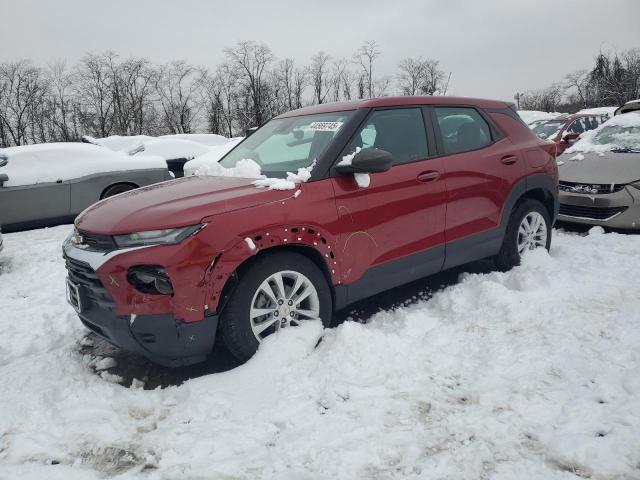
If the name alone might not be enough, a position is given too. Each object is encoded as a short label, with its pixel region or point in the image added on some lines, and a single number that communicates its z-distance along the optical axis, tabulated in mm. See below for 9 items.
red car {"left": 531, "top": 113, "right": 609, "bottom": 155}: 11817
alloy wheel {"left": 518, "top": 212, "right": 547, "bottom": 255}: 4566
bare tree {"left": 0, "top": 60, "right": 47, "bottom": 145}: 52031
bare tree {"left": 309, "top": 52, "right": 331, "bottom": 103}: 62188
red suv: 2680
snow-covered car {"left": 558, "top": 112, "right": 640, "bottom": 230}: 5797
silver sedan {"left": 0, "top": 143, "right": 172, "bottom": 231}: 7410
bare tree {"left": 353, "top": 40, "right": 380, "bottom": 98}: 60250
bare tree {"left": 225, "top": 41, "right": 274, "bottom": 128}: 54156
